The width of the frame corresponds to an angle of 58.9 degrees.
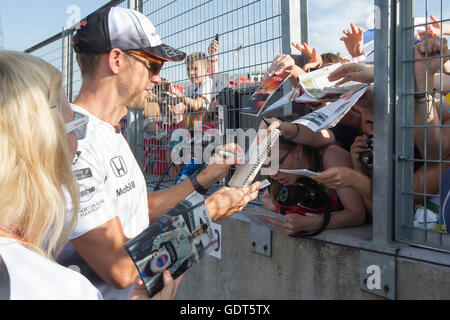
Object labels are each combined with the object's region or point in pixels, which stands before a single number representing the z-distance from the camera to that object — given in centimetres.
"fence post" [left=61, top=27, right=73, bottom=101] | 655
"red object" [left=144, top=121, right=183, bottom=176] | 413
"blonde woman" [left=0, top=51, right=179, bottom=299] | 82
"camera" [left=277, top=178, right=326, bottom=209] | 239
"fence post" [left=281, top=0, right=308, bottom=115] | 283
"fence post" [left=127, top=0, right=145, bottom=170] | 468
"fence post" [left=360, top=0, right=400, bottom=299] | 206
